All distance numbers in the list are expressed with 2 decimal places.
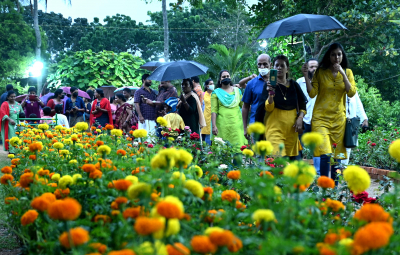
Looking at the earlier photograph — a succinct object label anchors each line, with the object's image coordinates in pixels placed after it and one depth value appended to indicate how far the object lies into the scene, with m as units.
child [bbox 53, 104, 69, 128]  8.91
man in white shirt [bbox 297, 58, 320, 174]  5.70
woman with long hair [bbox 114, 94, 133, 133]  9.45
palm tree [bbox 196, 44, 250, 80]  19.70
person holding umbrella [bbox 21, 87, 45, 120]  11.57
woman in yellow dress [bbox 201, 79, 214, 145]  8.34
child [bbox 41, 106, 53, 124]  9.75
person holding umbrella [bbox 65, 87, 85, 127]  10.77
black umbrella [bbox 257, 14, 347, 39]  5.62
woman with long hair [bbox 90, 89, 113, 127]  9.23
